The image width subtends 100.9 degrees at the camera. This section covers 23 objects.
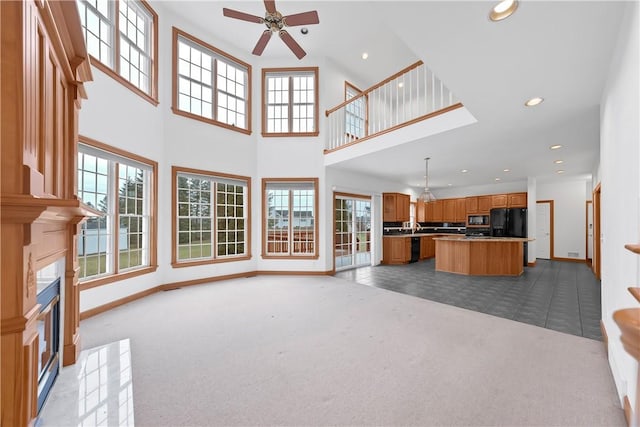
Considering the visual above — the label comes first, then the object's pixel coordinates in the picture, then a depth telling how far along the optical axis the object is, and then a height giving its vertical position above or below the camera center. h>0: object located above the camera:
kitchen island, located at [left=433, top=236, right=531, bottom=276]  6.07 -0.99
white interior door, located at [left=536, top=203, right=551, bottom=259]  8.57 -0.53
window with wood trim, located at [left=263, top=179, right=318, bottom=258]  6.07 -0.13
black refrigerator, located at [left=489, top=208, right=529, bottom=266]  7.74 -0.27
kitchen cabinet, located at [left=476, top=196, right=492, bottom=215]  8.92 +0.34
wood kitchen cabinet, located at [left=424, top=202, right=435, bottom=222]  10.17 +0.03
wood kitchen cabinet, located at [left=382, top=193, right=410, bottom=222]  7.93 +0.21
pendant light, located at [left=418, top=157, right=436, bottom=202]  5.91 +0.39
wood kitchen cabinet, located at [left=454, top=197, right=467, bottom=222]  9.56 +0.14
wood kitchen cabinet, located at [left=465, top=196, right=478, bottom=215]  9.28 +0.35
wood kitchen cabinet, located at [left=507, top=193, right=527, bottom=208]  8.12 +0.44
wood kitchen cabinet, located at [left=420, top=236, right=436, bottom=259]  8.77 -1.14
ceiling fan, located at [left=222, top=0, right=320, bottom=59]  3.36 +2.58
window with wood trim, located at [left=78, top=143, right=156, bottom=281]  3.49 +0.02
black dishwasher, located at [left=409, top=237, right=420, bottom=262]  8.23 -1.10
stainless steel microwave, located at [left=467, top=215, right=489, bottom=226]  9.01 -0.21
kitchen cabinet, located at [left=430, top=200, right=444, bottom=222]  10.09 +0.09
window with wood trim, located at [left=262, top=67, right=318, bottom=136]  6.19 +2.66
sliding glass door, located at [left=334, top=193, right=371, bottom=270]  6.69 -0.45
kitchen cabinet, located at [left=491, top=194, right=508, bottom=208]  8.56 +0.45
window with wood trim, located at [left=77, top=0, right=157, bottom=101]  3.55 +2.61
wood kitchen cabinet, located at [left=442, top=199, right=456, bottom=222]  9.82 +0.15
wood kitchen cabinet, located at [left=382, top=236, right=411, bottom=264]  7.79 -1.07
